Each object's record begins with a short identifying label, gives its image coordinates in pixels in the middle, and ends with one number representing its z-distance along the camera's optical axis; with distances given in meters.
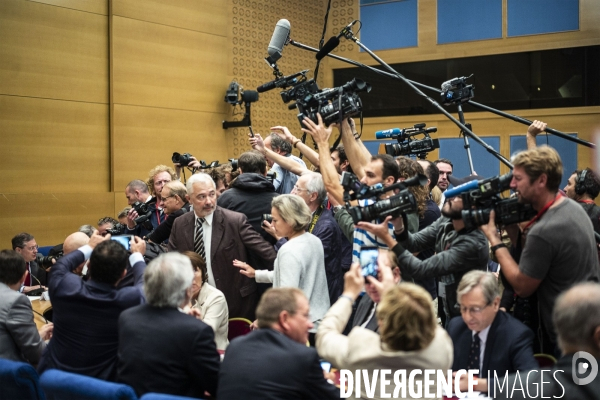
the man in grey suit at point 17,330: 3.24
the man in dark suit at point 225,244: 4.14
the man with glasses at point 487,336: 2.65
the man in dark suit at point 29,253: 5.58
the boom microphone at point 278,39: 4.68
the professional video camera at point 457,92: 4.64
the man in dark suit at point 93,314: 2.94
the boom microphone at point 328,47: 4.54
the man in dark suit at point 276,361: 2.24
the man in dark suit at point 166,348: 2.56
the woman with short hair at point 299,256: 3.52
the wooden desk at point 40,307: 4.25
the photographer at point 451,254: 3.04
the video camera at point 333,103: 3.71
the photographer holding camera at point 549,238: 2.71
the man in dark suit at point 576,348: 2.02
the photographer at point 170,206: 4.64
